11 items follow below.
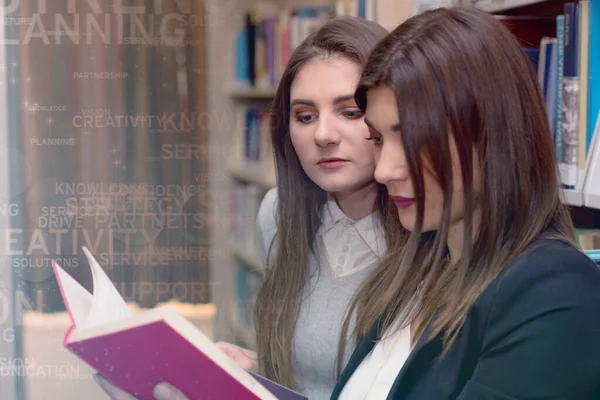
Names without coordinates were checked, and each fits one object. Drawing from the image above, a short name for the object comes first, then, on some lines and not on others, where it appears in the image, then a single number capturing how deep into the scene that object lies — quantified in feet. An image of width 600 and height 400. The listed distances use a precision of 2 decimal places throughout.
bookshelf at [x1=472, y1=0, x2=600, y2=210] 3.83
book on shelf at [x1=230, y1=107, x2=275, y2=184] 7.36
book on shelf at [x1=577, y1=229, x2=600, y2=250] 4.08
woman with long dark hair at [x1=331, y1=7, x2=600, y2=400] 2.41
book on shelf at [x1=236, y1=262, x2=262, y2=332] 6.86
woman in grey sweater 3.95
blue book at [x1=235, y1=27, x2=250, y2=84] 7.14
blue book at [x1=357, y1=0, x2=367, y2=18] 6.17
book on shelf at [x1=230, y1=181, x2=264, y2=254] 7.25
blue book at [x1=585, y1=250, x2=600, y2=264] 3.53
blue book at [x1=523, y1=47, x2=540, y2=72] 4.32
